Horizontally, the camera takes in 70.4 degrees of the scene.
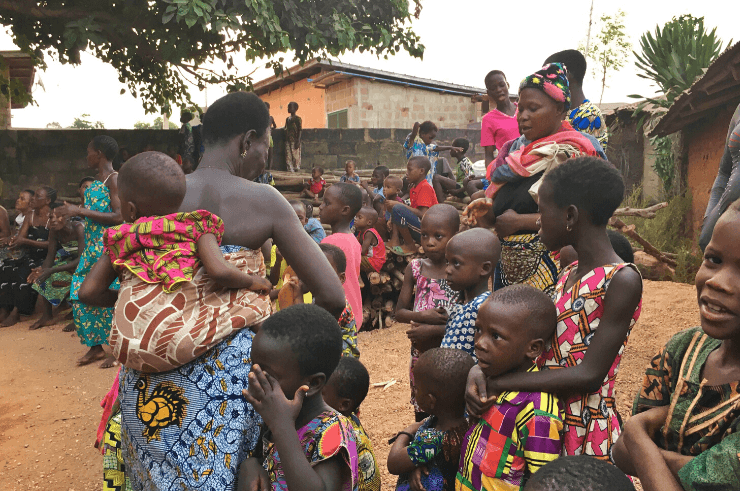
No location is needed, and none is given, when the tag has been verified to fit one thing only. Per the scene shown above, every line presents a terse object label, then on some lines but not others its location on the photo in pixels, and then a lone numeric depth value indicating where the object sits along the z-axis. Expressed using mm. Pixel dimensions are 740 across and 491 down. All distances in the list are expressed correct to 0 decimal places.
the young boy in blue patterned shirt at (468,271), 2402
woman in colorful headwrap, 2424
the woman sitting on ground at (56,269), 7133
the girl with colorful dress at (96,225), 5113
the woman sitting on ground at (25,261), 7523
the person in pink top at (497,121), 4426
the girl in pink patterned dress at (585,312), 1638
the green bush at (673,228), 8742
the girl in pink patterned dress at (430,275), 2975
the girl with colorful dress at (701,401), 1105
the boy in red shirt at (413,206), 6719
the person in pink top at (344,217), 3920
